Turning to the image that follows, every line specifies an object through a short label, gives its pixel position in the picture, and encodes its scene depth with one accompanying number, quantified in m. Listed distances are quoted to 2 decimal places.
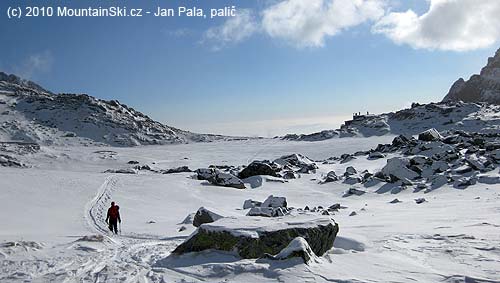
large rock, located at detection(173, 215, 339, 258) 9.73
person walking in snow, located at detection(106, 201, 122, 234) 17.45
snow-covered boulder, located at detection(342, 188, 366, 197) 29.76
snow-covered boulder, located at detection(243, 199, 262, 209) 24.61
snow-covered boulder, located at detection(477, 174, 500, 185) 28.00
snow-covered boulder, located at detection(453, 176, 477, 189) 27.91
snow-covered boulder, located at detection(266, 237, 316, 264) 8.98
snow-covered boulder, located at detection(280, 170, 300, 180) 37.56
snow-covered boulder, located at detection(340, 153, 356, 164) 46.93
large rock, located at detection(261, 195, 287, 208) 22.77
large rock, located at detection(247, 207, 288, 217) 18.92
